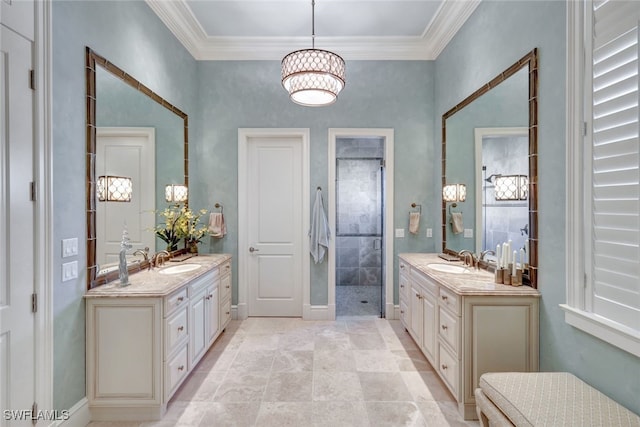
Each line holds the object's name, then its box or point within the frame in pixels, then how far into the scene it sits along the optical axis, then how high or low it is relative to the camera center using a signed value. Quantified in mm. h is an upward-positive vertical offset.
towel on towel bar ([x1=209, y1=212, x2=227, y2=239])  3822 -160
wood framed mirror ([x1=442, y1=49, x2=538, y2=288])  2154 +384
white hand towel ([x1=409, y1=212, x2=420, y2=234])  3915 -130
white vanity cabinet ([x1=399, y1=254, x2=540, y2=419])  2053 -792
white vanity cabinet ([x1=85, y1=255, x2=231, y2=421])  2064 -912
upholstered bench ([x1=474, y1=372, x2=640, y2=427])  1335 -865
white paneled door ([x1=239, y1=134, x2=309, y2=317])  4047 -183
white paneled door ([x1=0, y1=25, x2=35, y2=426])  1590 -90
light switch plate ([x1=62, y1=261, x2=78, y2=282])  1910 -358
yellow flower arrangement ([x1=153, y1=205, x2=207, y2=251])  3088 -158
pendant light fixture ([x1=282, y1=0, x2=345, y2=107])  2352 +1042
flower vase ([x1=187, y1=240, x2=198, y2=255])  3612 -401
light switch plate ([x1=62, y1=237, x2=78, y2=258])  1913 -216
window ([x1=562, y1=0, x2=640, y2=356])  1473 +200
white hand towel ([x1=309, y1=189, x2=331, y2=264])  3908 -238
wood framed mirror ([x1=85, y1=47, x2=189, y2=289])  2119 +680
